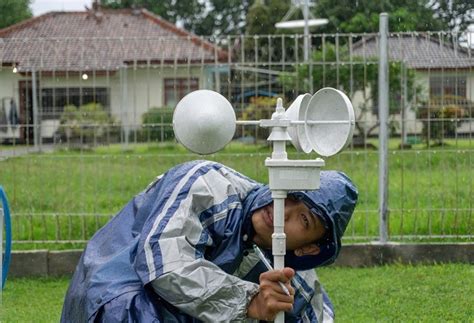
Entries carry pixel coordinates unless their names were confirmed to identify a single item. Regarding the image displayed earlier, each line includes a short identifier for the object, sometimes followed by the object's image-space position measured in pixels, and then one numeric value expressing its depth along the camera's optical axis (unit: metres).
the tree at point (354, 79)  8.91
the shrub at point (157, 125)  9.02
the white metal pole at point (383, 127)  8.70
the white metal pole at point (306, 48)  8.91
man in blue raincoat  3.62
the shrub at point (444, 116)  8.74
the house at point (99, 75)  9.12
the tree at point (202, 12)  47.94
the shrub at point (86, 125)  9.40
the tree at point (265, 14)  38.69
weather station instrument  3.53
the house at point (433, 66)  8.71
